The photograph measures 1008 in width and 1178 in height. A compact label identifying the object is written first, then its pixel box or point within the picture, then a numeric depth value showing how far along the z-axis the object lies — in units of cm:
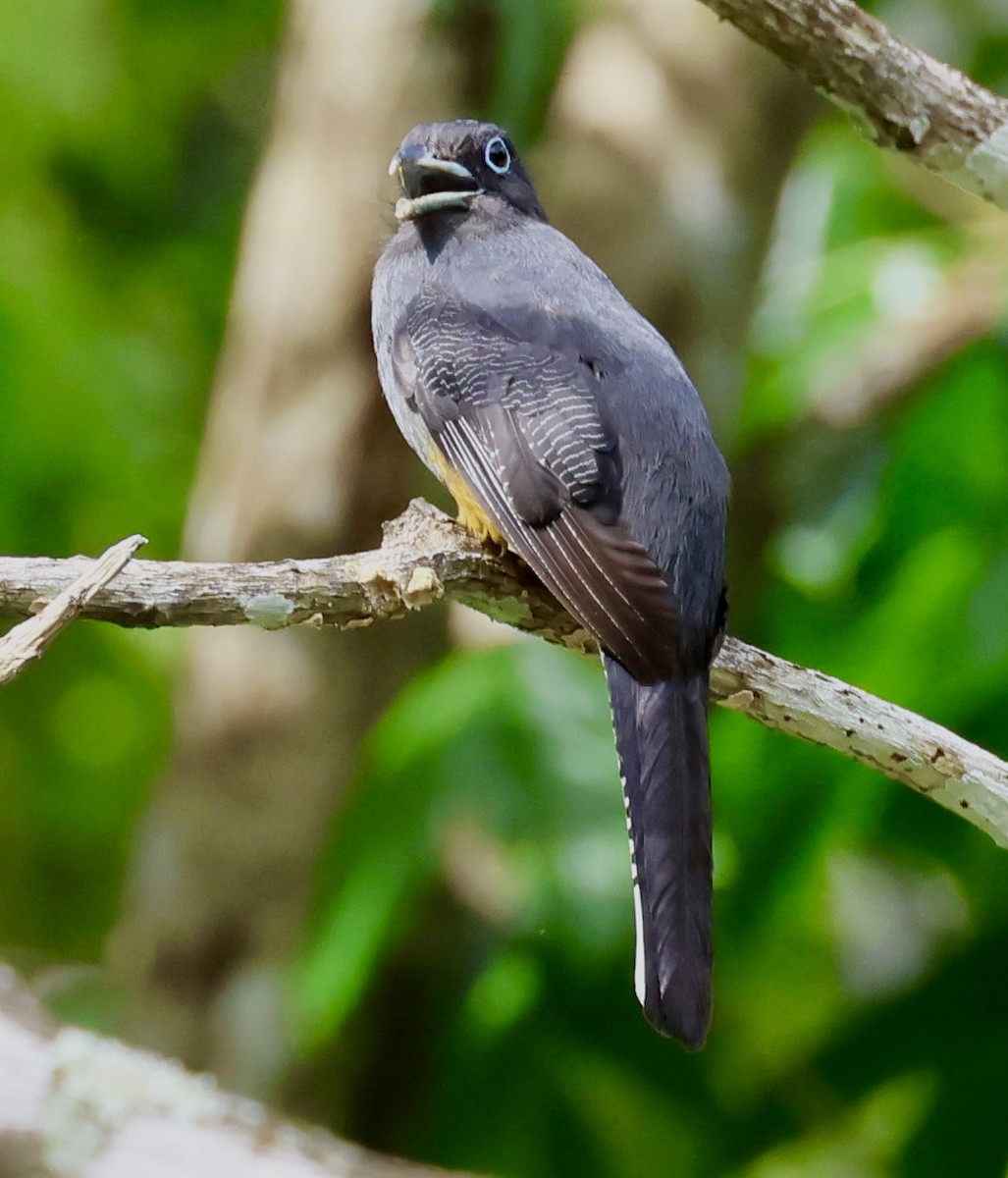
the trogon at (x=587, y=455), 688
